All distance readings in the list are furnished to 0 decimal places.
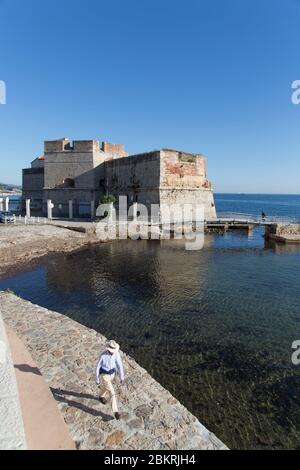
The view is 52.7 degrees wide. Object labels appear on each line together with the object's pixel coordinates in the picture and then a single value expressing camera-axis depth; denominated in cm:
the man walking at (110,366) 482
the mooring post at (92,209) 3300
